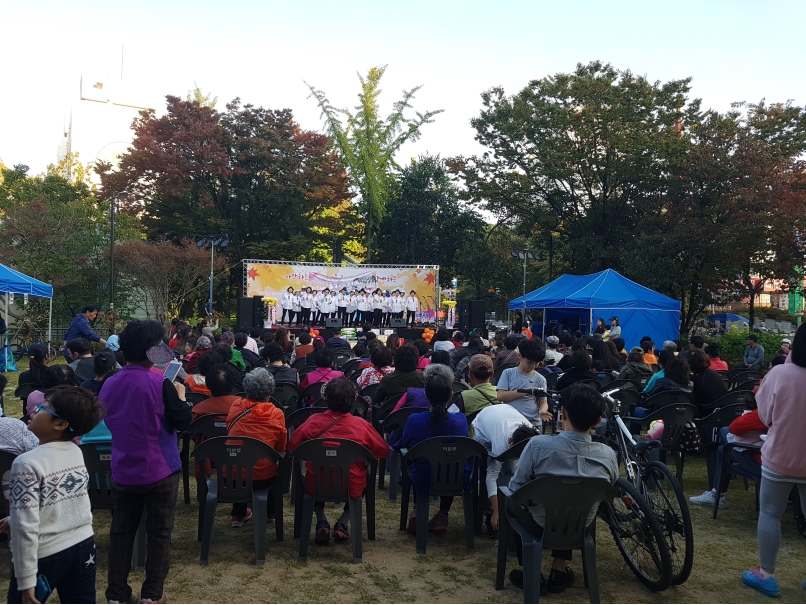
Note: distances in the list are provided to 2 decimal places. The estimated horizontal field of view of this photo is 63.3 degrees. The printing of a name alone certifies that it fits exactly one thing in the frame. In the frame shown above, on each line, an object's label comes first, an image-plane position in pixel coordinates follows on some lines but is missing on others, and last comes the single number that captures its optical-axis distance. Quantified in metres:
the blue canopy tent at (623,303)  17.45
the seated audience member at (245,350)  7.43
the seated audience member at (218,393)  4.81
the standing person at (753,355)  10.98
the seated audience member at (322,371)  5.86
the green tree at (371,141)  32.19
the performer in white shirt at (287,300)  22.41
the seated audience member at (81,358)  5.65
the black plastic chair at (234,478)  3.72
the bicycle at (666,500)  3.31
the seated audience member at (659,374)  6.02
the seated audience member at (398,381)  5.41
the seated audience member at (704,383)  5.62
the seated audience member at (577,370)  5.67
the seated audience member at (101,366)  4.84
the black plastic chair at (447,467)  3.89
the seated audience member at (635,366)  7.28
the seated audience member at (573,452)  3.00
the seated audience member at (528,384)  4.62
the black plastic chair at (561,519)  2.94
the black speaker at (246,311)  18.56
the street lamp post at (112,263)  21.27
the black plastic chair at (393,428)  4.73
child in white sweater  2.12
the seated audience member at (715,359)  7.28
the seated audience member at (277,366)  6.20
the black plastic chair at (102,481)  3.59
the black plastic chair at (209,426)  4.61
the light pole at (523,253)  19.26
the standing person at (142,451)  2.97
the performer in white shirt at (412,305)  23.78
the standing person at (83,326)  8.30
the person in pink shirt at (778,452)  3.28
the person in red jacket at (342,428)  3.83
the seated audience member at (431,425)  3.98
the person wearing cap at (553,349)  8.43
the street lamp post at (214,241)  19.20
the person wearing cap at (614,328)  14.76
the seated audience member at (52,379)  4.57
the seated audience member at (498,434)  3.82
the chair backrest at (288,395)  6.00
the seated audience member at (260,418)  3.98
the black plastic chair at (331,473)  3.70
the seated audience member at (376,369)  5.89
